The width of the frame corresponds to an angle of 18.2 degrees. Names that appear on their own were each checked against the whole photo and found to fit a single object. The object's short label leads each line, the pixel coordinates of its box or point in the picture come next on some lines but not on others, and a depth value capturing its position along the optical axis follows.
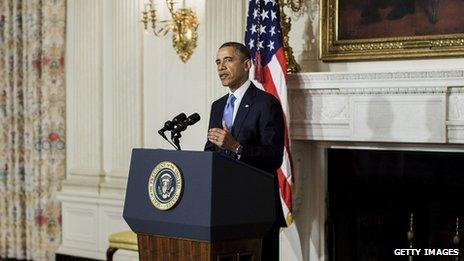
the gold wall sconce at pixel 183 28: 11.44
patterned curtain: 13.03
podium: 6.03
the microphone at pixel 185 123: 6.43
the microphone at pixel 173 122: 6.47
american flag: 9.53
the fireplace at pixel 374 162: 9.16
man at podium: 6.65
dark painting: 9.33
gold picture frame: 9.34
